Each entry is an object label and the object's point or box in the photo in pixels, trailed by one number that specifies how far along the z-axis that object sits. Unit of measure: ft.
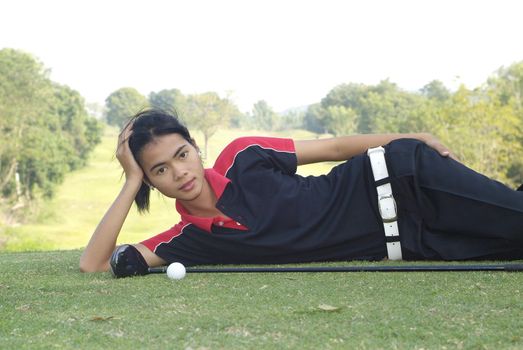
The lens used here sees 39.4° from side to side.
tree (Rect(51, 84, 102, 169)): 180.55
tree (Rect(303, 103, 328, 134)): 205.77
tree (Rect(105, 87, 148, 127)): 221.66
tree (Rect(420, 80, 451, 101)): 192.92
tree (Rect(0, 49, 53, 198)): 151.23
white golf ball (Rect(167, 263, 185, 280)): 11.62
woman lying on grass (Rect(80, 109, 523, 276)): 12.04
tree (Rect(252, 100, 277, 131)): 252.62
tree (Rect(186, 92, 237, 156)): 196.95
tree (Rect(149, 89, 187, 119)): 213.17
